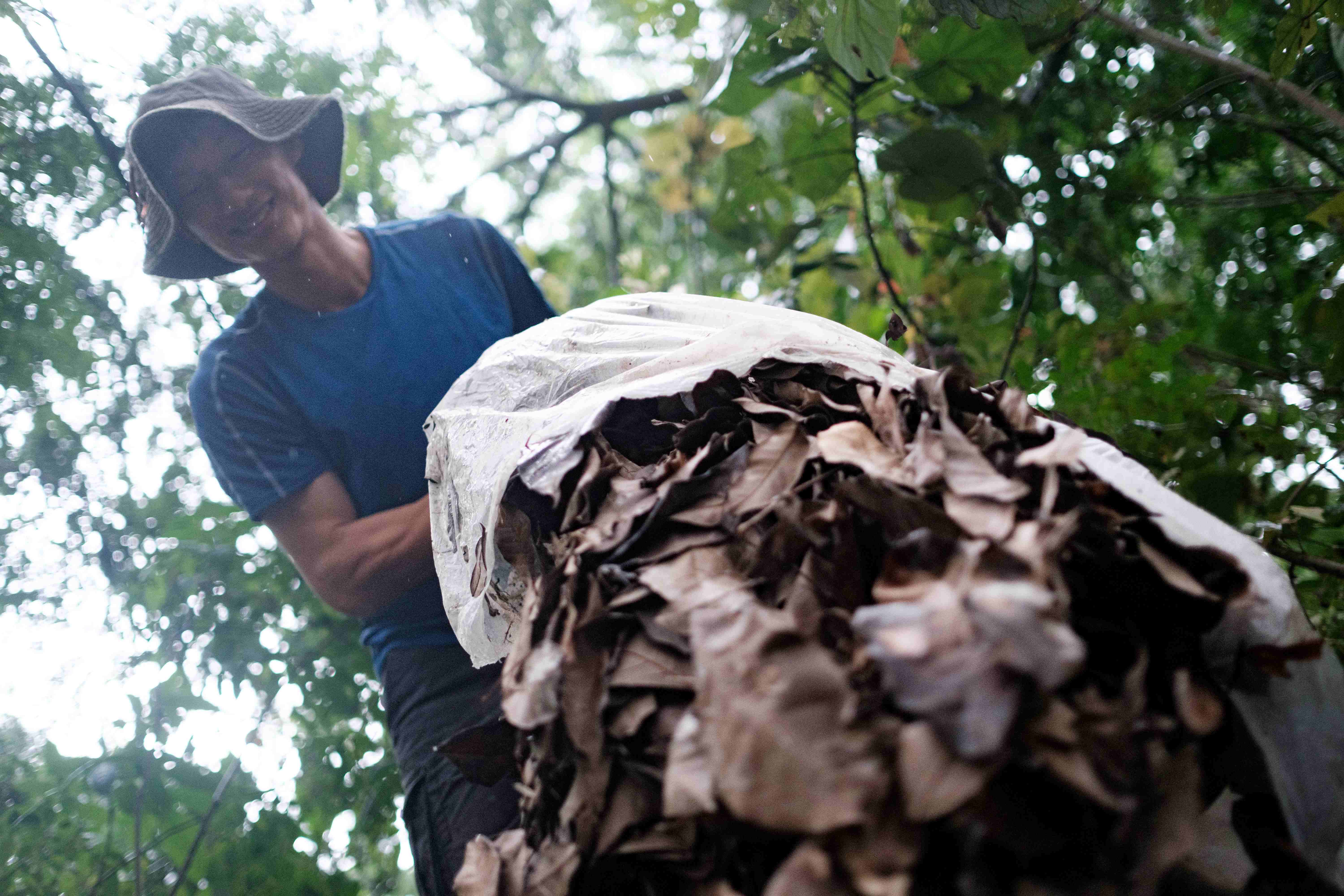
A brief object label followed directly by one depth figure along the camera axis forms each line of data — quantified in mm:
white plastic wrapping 531
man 1302
